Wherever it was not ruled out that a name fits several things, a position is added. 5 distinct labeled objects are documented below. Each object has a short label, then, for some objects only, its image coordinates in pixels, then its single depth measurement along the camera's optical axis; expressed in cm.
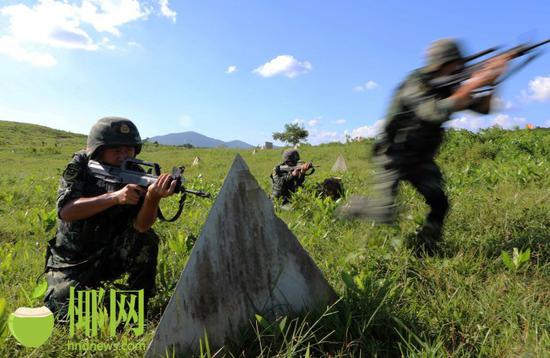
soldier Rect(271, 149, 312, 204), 827
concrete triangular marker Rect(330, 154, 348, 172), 1308
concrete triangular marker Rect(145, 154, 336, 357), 233
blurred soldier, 256
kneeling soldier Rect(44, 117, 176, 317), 295
